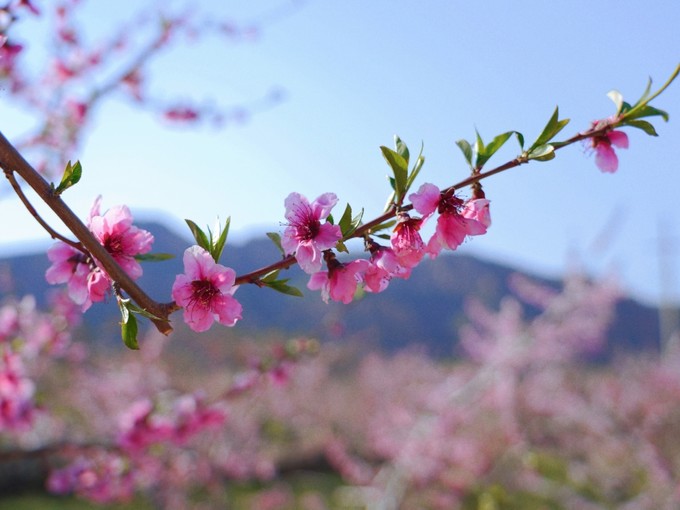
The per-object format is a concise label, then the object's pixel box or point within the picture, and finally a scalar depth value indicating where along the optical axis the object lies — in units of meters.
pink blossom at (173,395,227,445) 0.88
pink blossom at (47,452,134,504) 0.92
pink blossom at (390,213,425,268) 0.39
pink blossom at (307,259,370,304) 0.40
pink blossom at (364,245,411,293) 0.39
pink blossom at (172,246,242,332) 0.38
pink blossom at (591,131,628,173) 0.41
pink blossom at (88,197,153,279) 0.40
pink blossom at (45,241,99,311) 0.41
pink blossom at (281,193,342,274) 0.38
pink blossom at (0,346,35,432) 0.86
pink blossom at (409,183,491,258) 0.39
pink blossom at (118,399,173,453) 0.85
